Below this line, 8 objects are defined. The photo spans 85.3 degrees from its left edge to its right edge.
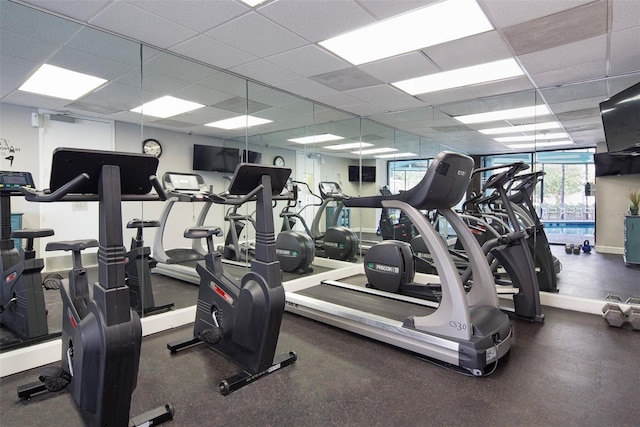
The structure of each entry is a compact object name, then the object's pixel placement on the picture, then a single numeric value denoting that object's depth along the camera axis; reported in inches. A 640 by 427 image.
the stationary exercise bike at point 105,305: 61.4
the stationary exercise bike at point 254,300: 89.4
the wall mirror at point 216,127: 118.6
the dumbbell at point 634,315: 123.7
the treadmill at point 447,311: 95.2
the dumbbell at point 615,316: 125.2
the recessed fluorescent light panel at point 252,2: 102.2
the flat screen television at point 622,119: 131.4
